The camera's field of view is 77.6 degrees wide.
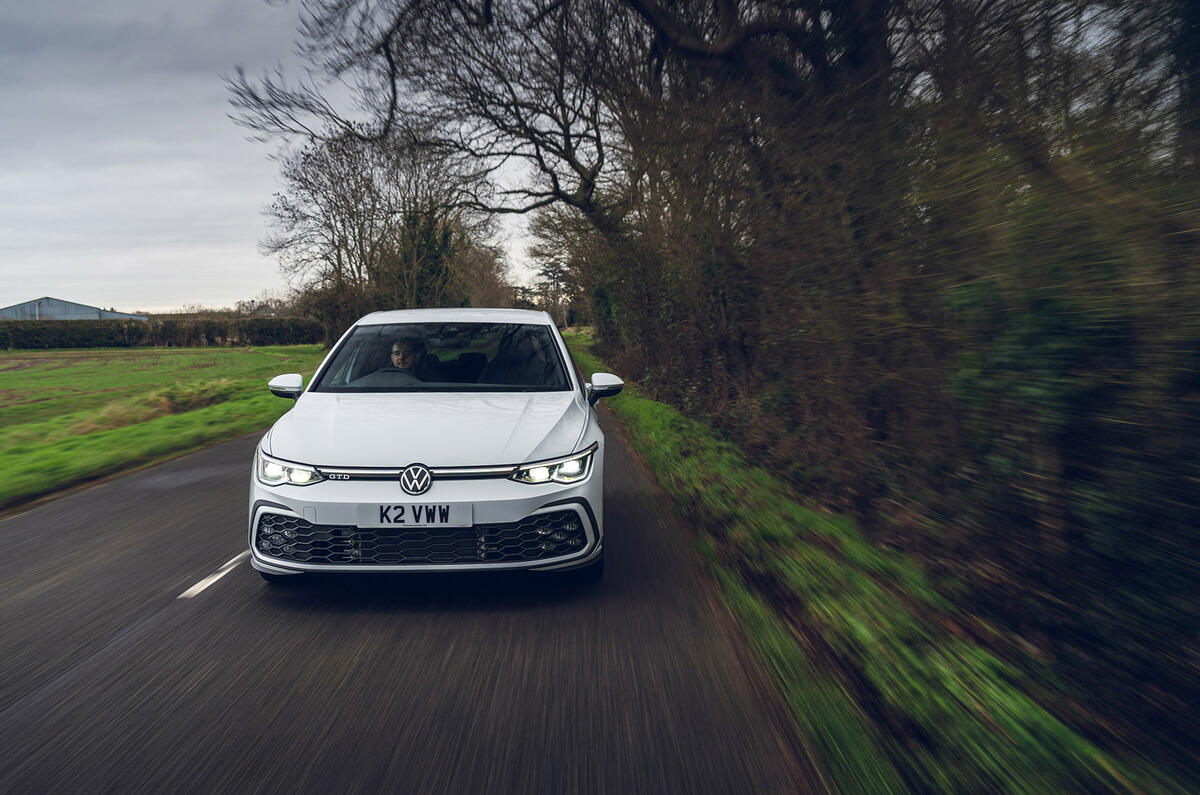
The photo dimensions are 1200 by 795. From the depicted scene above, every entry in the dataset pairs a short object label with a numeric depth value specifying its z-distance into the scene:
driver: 5.28
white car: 3.67
